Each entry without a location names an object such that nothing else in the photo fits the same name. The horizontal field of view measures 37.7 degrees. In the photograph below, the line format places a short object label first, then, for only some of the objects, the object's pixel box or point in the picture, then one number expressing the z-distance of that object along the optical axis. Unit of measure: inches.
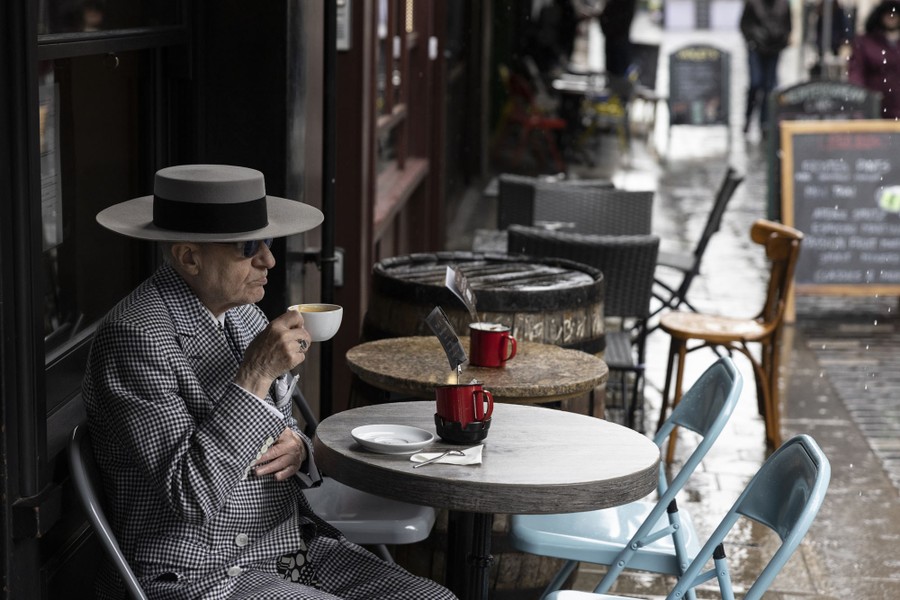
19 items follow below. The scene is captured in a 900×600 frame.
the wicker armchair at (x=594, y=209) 273.0
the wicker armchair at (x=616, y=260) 210.5
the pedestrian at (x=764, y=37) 618.2
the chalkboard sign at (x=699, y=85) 589.3
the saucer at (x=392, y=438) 114.3
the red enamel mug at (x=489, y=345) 143.3
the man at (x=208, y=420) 103.5
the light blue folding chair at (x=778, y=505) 101.3
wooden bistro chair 229.5
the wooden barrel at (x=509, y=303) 160.6
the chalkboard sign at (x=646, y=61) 665.6
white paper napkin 112.8
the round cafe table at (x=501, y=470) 108.2
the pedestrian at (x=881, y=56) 449.1
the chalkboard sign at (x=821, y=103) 376.5
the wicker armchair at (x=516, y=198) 275.9
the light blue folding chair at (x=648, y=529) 129.9
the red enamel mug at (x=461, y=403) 116.3
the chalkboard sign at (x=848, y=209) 327.0
